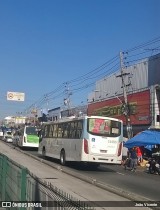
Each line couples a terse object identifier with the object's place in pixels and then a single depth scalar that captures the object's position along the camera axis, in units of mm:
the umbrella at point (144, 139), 18498
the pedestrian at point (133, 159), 16011
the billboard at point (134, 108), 27349
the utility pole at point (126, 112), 24726
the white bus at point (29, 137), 27213
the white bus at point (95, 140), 14408
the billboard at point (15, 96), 34087
